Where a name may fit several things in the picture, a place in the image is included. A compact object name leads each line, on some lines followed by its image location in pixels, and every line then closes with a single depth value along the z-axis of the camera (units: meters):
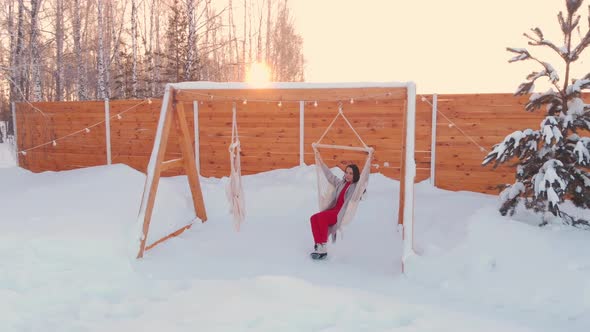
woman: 4.96
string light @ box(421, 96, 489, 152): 6.90
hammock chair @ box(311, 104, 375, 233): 4.88
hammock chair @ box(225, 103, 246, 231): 5.17
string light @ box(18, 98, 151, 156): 8.53
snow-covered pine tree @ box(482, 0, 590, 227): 4.66
